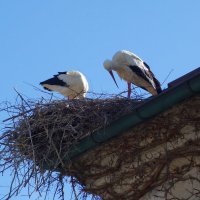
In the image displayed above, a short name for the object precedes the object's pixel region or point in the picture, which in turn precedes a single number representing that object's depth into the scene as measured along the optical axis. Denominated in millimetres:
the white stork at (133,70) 17359
